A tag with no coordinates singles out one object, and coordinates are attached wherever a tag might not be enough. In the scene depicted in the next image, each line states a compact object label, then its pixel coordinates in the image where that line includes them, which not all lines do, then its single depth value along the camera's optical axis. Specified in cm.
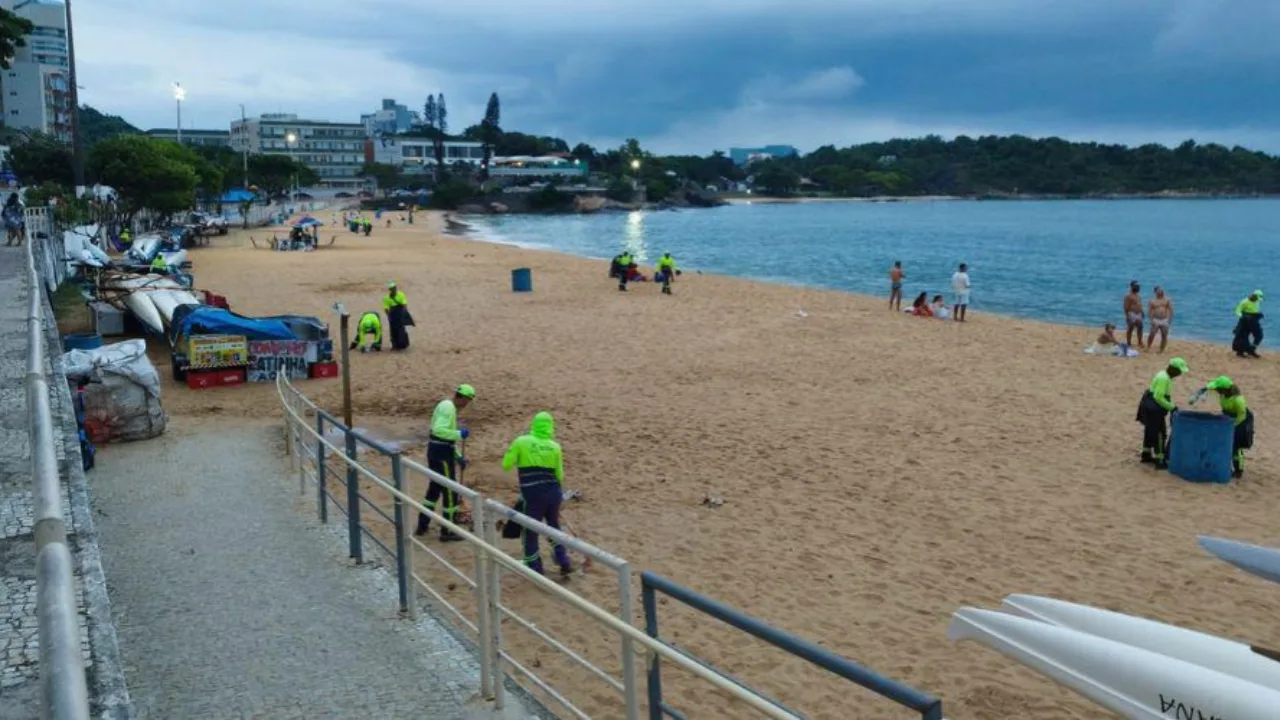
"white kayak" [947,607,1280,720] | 453
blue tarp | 1688
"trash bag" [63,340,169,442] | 1161
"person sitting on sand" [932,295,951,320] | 2788
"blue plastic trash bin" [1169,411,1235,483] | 1202
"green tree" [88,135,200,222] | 4456
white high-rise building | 11838
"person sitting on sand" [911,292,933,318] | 2847
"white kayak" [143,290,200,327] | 1969
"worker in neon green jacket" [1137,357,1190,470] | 1242
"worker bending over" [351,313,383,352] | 2045
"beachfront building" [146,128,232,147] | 18050
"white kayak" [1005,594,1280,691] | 518
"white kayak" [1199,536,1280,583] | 668
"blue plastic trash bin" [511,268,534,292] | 3303
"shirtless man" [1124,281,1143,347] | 2267
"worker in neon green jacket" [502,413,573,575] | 834
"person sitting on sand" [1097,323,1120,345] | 2239
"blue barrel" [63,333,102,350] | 1380
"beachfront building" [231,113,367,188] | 17025
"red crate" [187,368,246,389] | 1623
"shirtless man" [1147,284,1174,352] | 2234
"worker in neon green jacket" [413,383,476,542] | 932
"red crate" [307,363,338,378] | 1748
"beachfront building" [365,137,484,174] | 17838
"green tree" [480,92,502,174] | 19212
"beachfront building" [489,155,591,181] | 18400
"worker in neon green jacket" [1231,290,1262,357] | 2194
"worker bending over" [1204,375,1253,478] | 1221
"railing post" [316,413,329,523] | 825
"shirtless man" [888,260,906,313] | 3043
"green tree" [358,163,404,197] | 16050
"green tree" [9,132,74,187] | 5850
